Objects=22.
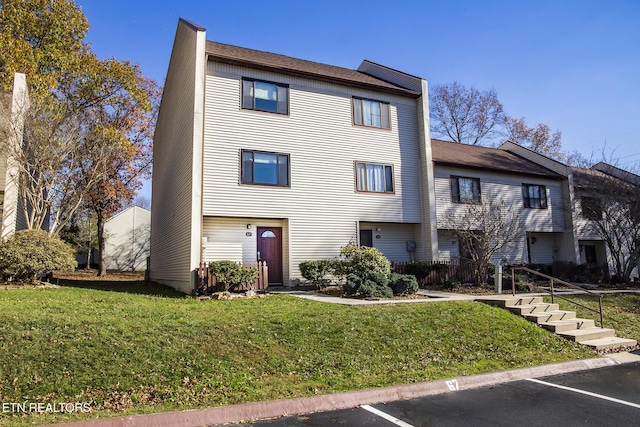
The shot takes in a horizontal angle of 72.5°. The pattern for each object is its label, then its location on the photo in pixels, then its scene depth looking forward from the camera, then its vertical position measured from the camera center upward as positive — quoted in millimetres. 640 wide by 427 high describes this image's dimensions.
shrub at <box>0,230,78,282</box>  12828 +245
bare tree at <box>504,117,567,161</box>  38438 +10320
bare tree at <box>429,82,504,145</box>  38469 +12331
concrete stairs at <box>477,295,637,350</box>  9874 -1681
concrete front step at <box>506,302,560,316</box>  11061 -1413
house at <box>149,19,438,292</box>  15305 +3754
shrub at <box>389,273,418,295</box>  13281 -869
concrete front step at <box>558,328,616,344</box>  9867 -1879
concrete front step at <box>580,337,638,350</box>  9516 -2026
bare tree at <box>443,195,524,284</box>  16719 +1112
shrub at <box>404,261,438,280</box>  17188 -521
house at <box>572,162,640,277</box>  22156 +2069
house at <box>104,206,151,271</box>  37844 +1952
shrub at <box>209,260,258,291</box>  12812 -418
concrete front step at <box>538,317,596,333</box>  10227 -1714
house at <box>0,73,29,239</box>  14906 +3595
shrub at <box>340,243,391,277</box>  14406 -166
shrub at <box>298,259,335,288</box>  15203 -405
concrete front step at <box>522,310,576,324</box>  10672 -1565
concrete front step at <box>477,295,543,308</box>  11538 -1242
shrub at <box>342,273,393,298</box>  12278 -833
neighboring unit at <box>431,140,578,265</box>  21047 +3059
